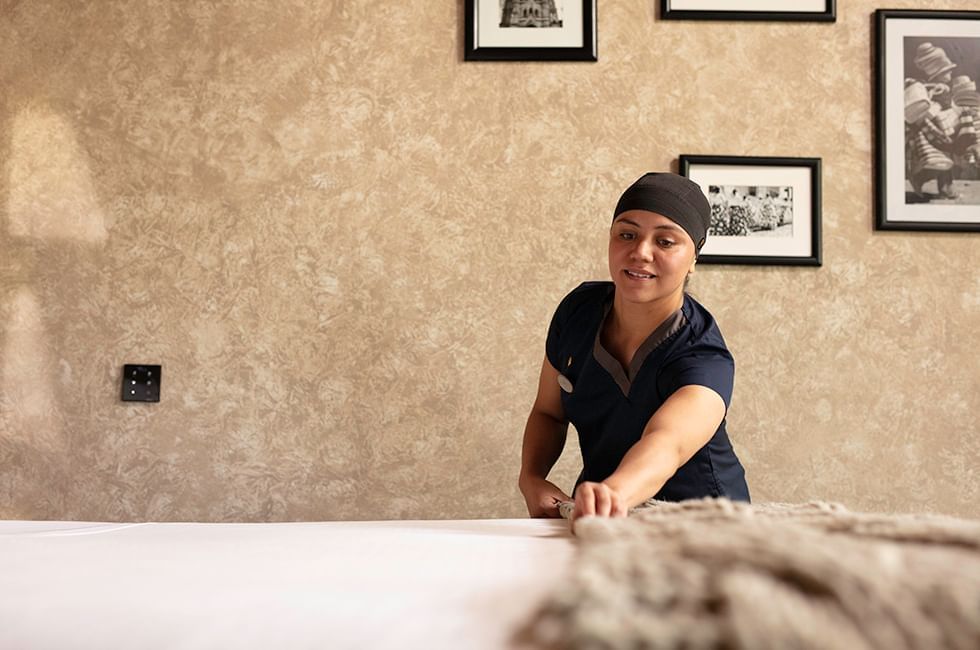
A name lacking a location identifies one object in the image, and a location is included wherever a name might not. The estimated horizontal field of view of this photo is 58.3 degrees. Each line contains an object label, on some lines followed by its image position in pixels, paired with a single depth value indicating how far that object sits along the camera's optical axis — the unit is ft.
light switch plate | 8.07
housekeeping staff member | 5.51
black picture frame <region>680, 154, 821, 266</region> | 8.07
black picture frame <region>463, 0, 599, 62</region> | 8.10
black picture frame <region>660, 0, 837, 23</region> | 8.11
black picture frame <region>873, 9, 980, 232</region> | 8.10
